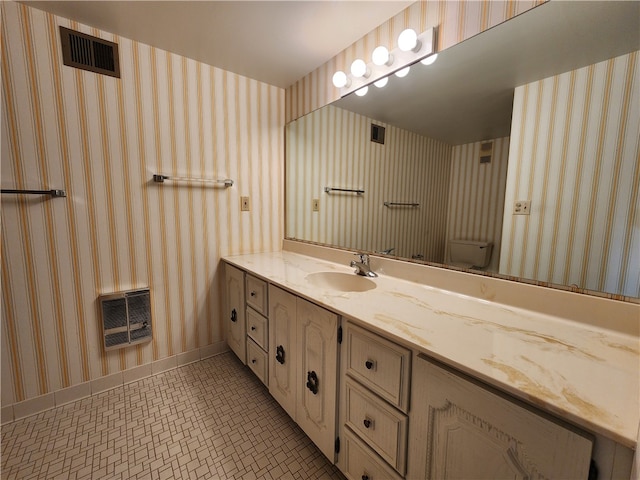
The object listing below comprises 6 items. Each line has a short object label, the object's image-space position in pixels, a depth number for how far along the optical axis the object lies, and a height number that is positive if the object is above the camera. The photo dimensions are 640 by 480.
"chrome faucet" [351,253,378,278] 1.37 -0.31
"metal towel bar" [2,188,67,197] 1.19 +0.07
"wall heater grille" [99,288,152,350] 1.48 -0.65
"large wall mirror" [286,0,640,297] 0.73 +0.21
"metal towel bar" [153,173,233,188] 1.54 +0.18
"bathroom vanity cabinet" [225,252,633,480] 0.49 -0.47
